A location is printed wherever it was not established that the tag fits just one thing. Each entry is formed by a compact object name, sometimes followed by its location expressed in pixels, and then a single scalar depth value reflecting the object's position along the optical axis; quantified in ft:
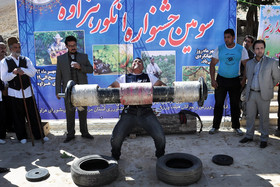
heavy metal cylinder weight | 11.43
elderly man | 17.81
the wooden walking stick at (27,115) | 18.17
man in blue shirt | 18.75
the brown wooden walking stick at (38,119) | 19.02
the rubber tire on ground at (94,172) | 12.56
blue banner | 20.71
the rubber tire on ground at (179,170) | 12.53
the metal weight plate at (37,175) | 13.55
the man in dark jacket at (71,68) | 18.15
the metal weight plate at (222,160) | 14.85
